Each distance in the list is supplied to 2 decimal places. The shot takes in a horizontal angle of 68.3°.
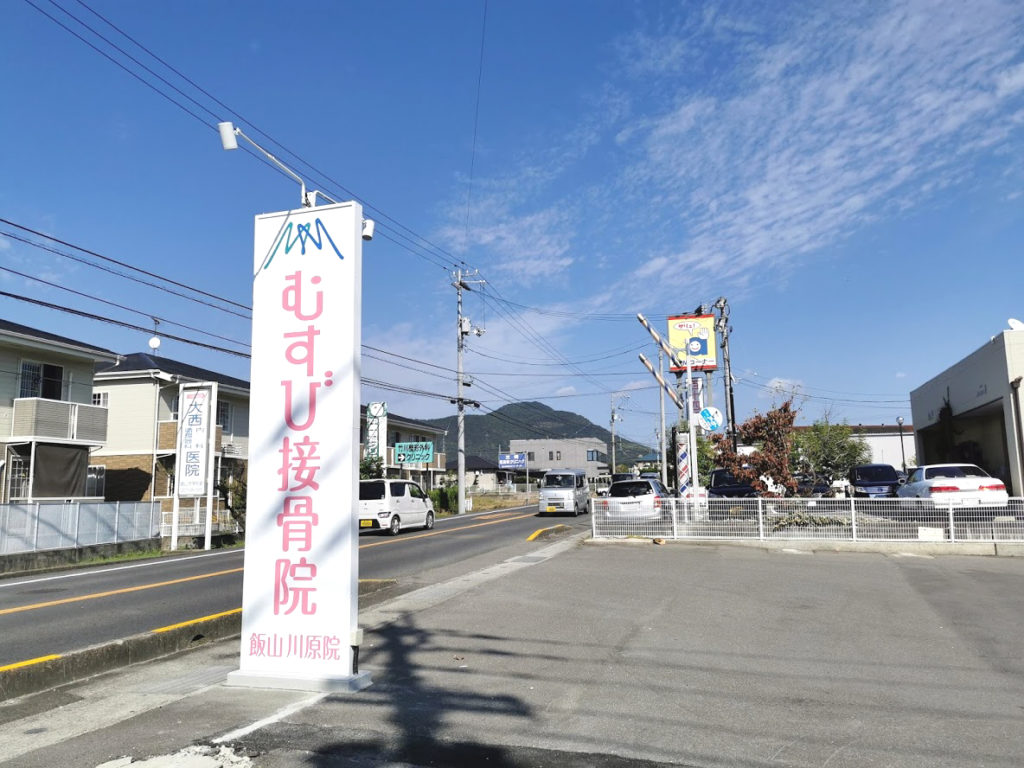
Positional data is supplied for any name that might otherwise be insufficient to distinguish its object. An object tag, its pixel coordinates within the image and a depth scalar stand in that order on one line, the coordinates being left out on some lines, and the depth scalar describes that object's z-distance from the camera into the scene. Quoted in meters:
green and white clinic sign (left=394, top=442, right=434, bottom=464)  45.91
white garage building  23.03
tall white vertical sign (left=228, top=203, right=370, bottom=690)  6.15
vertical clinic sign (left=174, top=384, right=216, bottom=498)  22.81
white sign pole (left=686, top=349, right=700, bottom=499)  19.81
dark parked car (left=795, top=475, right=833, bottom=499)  26.23
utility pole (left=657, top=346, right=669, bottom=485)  44.51
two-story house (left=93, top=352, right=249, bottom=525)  33.22
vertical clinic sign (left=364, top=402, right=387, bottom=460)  41.47
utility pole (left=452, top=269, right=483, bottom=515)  43.44
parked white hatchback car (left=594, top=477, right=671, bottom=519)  17.70
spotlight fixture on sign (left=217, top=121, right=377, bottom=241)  6.86
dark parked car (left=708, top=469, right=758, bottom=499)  24.67
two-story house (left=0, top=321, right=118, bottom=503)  25.70
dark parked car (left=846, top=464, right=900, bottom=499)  23.77
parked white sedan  16.38
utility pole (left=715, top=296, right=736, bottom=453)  38.94
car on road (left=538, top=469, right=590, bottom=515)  34.50
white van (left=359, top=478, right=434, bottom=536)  23.81
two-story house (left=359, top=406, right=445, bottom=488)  48.72
